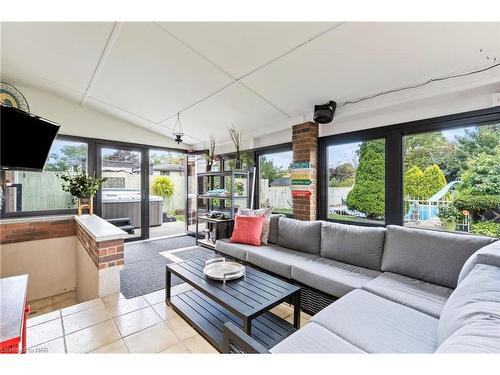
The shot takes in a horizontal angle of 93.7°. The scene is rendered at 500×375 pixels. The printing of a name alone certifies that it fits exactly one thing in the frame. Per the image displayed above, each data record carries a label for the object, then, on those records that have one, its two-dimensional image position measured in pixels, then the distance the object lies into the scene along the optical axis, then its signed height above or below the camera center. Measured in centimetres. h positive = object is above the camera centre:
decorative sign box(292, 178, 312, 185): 333 +5
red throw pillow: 306 -59
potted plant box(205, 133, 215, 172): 473 +62
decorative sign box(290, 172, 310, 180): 335 +14
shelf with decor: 404 -33
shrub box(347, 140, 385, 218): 293 +6
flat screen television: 165 +36
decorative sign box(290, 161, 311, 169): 336 +31
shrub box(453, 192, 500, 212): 221 -16
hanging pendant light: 415 +113
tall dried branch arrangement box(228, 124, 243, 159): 425 +95
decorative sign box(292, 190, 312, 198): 335 -11
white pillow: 312 -44
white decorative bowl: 198 -75
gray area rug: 272 -118
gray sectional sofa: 106 -77
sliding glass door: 459 -2
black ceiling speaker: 292 +93
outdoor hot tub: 516 -45
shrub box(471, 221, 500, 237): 221 -41
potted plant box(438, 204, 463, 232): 243 -32
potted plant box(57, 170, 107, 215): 359 -3
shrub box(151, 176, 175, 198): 666 -2
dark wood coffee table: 163 -83
